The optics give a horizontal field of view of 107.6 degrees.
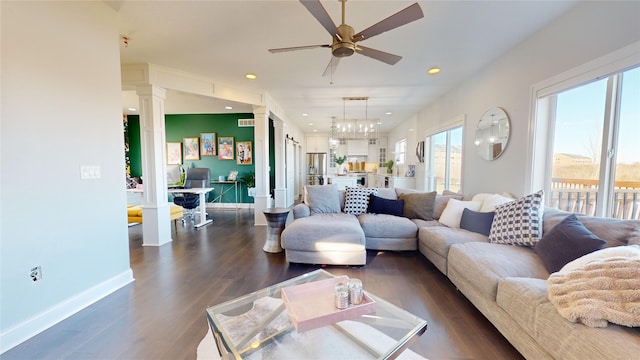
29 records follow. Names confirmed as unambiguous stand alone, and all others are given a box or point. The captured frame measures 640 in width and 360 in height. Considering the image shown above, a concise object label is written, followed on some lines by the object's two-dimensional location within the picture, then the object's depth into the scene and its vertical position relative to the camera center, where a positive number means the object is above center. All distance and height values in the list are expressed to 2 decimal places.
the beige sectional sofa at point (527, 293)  1.05 -0.79
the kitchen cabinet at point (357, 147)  9.72 +0.75
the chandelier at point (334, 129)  7.04 +1.08
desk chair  4.75 -0.51
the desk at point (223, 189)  6.61 -0.69
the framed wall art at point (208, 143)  6.48 +0.60
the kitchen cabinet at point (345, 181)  7.29 -0.50
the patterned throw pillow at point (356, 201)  3.73 -0.58
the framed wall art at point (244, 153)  6.47 +0.32
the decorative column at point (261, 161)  4.70 +0.08
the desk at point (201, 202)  4.56 -0.77
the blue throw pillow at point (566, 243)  1.62 -0.56
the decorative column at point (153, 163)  3.46 +0.02
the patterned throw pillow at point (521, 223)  2.14 -0.55
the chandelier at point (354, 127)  6.62 +1.12
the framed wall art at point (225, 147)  6.48 +0.49
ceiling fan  1.63 +1.07
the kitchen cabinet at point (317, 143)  10.02 +0.94
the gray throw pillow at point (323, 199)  3.69 -0.55
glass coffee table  1.19 -0.93
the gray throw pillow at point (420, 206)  3.48 -0.61
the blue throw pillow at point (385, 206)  3.60 -0.63
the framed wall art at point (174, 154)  6.57 +0.29
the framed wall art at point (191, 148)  6.52 +0.46
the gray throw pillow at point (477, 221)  2.65 -0.66
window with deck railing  1.90 +0.18
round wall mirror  3.13 +0.46
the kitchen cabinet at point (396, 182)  6.43 -0.47
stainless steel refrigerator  9.79 -0.09
